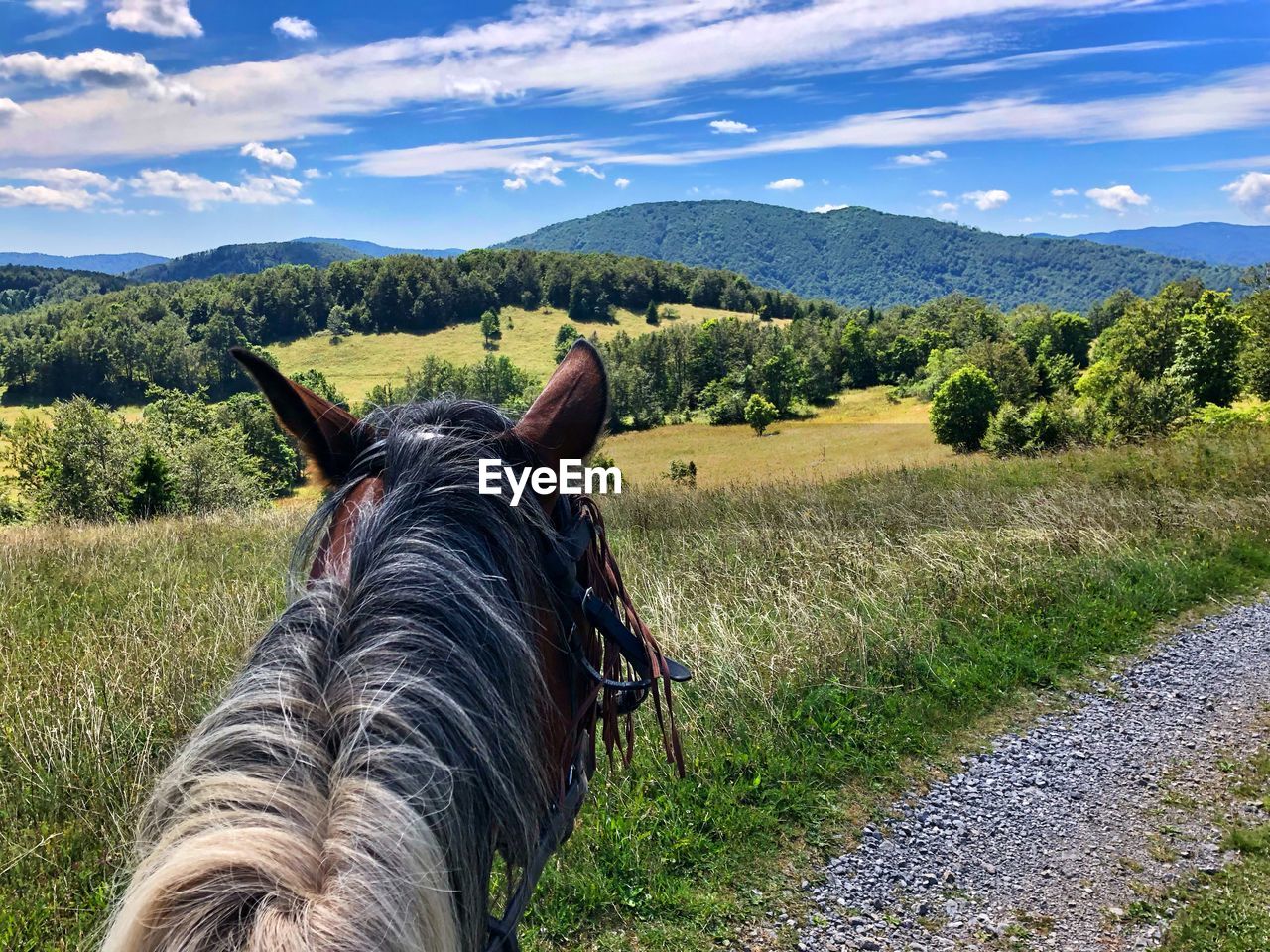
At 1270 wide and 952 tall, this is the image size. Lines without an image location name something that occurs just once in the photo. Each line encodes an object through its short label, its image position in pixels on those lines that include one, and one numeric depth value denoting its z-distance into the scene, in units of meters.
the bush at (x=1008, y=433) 36.41
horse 0.76
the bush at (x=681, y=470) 37.59
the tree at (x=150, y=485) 19.20
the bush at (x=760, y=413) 61.31
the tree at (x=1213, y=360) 36.06
